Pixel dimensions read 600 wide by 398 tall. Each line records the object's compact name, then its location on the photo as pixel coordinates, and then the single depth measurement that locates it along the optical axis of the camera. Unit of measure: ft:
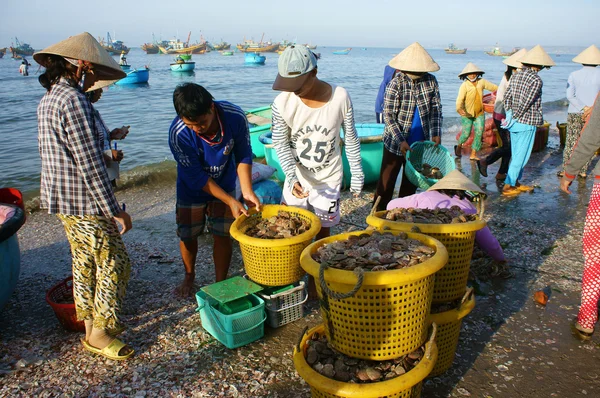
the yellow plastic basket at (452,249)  8.02
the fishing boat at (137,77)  86.05
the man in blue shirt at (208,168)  9.36
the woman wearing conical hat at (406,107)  14.88
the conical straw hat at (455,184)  11.09
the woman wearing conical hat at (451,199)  11.12
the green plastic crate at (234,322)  9.37
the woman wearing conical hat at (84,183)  7.92
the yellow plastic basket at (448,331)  8.07
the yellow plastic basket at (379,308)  6.07
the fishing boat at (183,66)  118.88
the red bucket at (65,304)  10.10
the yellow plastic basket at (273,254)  9.16
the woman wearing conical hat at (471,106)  26.81
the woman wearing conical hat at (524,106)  19.13
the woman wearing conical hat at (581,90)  21.85
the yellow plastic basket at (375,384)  6.01
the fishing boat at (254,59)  163.12
